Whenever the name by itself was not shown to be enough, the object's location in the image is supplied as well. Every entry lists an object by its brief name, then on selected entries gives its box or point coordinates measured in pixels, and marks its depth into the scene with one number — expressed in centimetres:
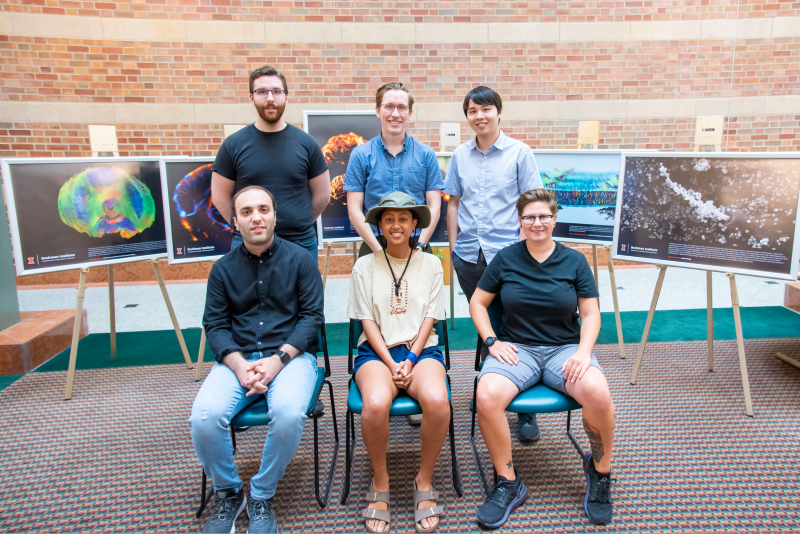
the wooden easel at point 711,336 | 254
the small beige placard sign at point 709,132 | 381
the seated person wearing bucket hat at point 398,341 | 180
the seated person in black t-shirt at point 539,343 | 182
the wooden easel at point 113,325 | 287
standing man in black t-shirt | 235
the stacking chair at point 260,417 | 180
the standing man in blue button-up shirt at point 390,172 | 251
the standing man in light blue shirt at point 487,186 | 235
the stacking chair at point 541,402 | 186
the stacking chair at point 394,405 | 183
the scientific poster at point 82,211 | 279
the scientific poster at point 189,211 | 309
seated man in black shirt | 174
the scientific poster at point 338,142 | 358
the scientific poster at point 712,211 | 248
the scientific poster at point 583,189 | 328
